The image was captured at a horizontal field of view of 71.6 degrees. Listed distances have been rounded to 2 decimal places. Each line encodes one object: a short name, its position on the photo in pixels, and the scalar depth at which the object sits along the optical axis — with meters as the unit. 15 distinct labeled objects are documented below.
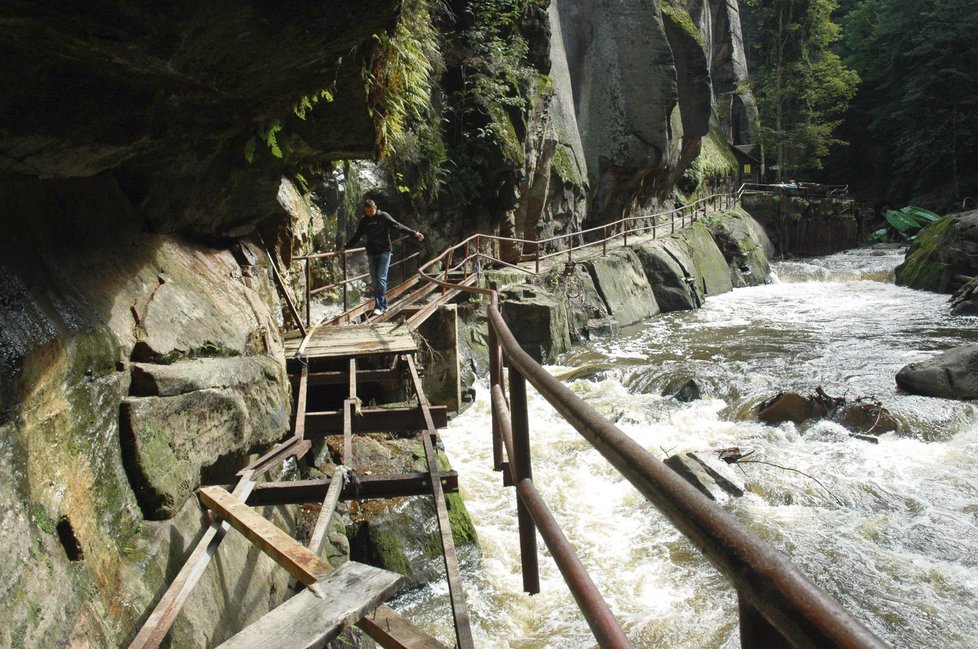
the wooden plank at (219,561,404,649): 2.22
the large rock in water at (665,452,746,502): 7.06
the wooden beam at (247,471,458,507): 4.18
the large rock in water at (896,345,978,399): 9.56
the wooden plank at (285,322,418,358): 6.59
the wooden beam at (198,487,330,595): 2.77
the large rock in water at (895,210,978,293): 19.38
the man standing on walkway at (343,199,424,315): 8.59
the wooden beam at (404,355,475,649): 2.74
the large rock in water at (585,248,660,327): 16.39
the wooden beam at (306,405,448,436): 5.77
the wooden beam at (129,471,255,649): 2.69
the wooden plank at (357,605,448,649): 2.47
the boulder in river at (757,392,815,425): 9.21
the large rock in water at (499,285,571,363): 12.78
